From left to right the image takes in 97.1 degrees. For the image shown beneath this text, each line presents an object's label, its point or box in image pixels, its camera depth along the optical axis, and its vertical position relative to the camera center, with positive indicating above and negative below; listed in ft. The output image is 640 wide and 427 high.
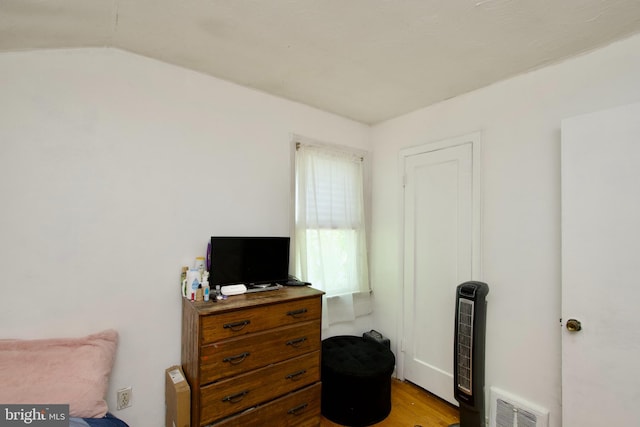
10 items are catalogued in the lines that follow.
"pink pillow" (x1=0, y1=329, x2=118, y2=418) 4.20 -2.50
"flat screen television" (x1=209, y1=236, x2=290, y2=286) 6.34 -1.02
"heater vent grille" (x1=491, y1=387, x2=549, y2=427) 5.83 -4.17
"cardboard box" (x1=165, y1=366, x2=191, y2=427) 5.13 -3.43
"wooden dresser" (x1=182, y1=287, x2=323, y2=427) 5.17 -2.83
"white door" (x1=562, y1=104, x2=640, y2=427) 4.74 -0.85
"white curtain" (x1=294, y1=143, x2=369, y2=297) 8.16 -0.05
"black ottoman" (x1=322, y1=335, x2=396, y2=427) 6.73 -4.14
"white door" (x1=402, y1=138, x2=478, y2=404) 7.45 -0.94
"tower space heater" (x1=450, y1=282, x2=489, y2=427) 6.09 -2.95
